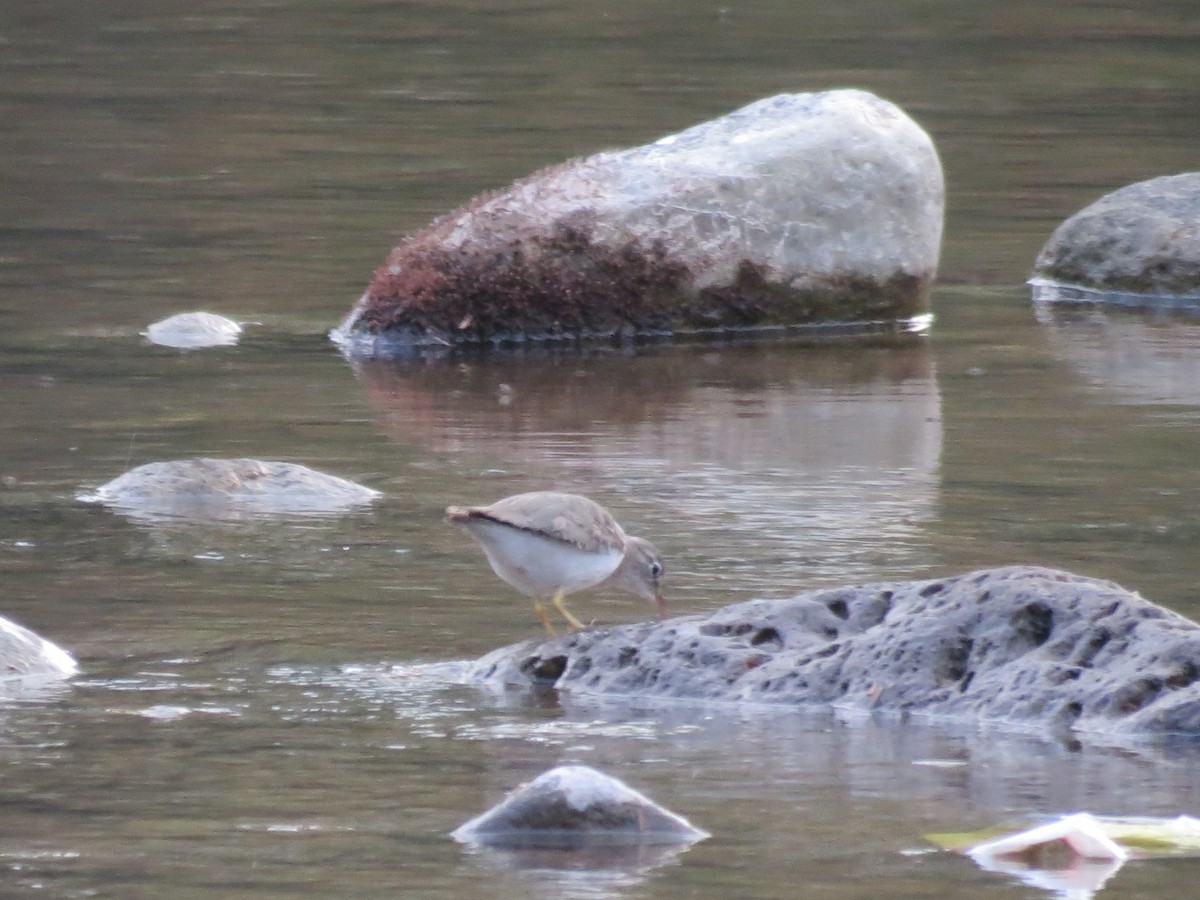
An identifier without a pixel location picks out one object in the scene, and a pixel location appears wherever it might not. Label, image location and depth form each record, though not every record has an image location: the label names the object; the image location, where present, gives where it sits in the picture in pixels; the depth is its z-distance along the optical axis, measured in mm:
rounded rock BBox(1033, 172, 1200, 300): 28578
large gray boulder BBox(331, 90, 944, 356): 25594
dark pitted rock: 12687
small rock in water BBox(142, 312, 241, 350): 25594
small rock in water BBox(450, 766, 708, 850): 11008
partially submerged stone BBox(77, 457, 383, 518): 18781
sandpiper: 14055
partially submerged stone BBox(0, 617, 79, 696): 13852
